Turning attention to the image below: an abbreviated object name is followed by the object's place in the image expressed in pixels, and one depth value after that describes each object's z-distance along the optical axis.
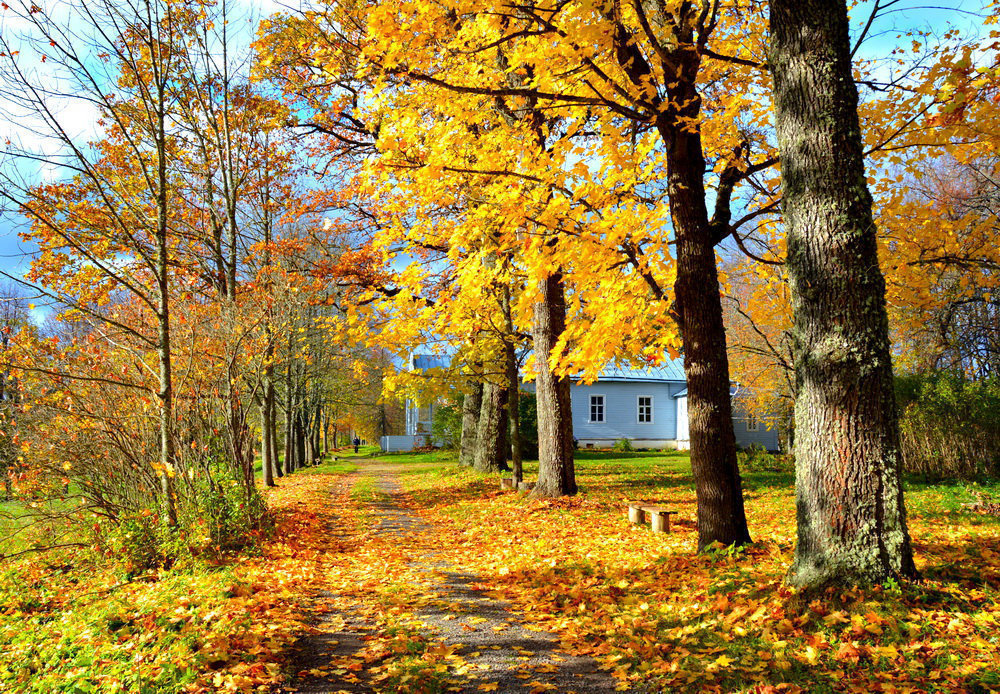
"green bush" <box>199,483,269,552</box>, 7.59
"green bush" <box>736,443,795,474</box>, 18.08
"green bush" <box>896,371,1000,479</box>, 12.93
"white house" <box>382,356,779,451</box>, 32.75
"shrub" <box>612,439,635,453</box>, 29.91
